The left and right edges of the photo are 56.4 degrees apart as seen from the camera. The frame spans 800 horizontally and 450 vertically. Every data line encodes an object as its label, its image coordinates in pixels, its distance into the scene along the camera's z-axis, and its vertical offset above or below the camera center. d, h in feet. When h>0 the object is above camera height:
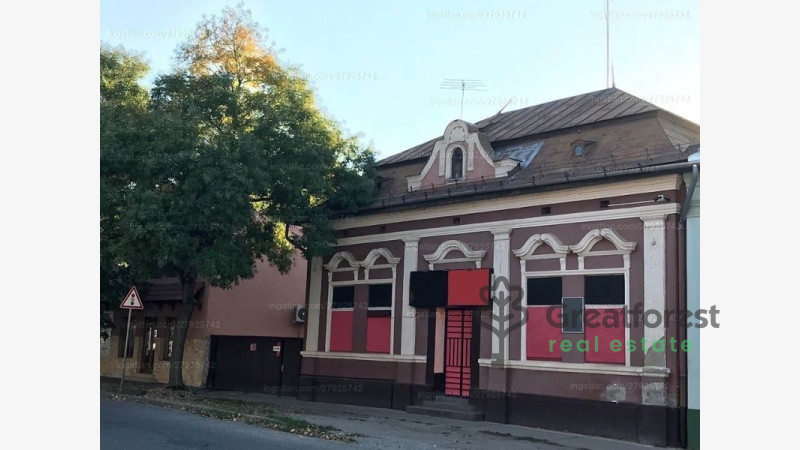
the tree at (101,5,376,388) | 58.34 +10.28
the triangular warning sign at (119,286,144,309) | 64.54 -0.56
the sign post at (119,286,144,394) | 64.54 -0.56
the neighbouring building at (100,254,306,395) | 79.15 -4.34
